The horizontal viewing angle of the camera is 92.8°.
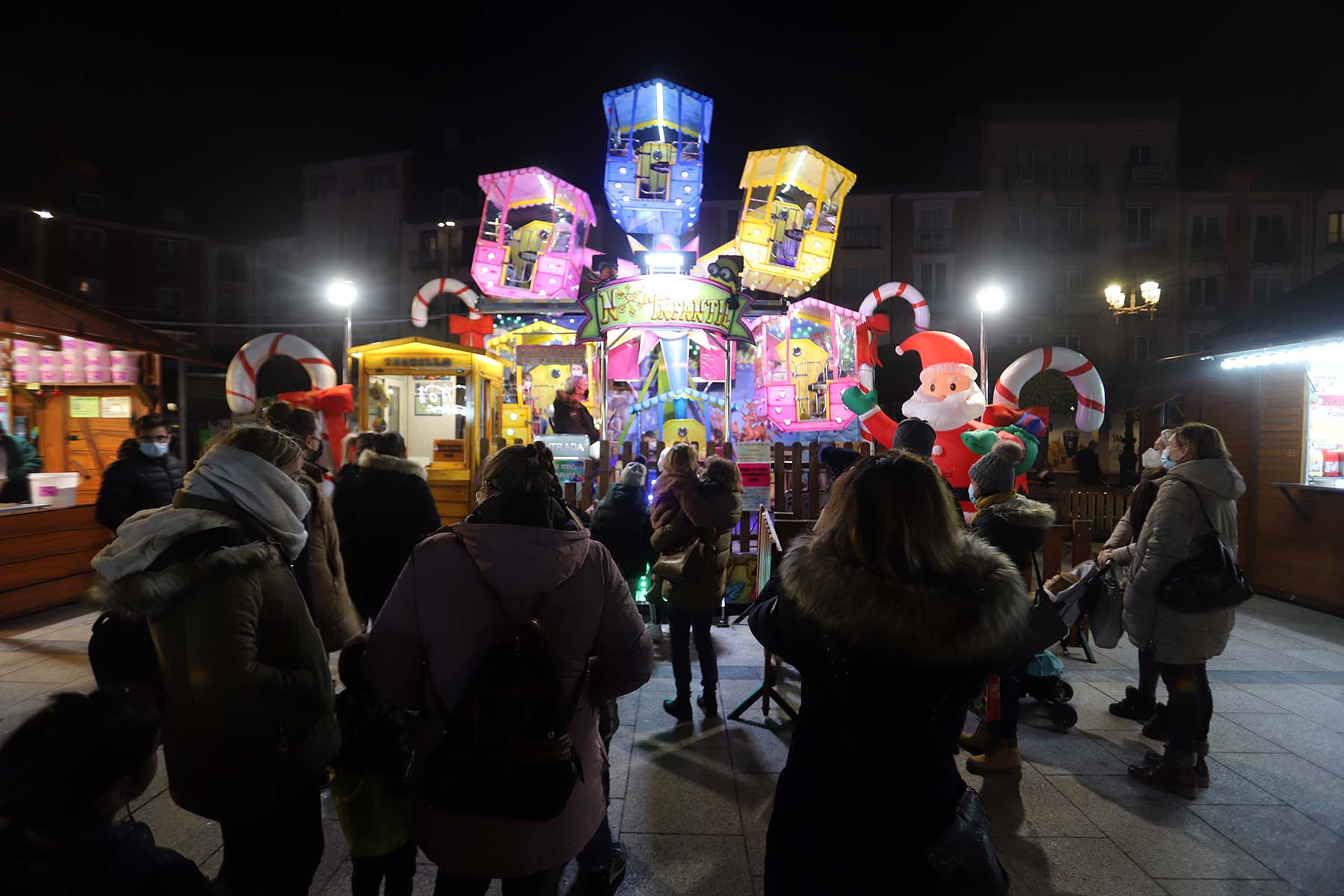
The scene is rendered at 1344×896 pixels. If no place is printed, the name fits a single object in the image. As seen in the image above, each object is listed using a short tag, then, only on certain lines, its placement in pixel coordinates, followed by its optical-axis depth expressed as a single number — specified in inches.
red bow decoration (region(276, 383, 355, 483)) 422.9
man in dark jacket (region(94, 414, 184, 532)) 222.7
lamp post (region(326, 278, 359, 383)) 524.7
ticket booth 414.9
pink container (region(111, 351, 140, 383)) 401.7
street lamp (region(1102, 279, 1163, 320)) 548.1
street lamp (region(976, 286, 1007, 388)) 397.1
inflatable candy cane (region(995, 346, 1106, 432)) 370.6
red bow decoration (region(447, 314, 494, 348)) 540.1
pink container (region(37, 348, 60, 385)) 383.9
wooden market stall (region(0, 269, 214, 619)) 284.0
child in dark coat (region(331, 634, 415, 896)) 89.4
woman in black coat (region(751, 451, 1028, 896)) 66.8
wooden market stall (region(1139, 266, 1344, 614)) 313.9
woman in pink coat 74.9
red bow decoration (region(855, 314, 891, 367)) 414.9
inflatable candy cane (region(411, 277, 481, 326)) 593.9
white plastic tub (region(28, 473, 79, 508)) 298.8
